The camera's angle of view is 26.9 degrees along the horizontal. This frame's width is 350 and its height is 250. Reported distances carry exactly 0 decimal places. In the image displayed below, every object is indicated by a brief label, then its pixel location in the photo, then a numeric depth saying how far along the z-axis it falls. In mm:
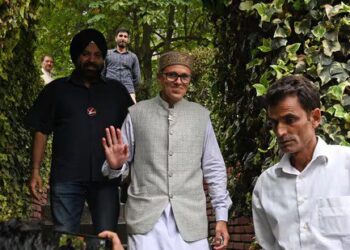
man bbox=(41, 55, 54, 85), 10516
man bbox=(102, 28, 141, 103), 10703
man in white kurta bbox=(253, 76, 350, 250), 2879
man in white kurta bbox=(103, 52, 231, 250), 4094
